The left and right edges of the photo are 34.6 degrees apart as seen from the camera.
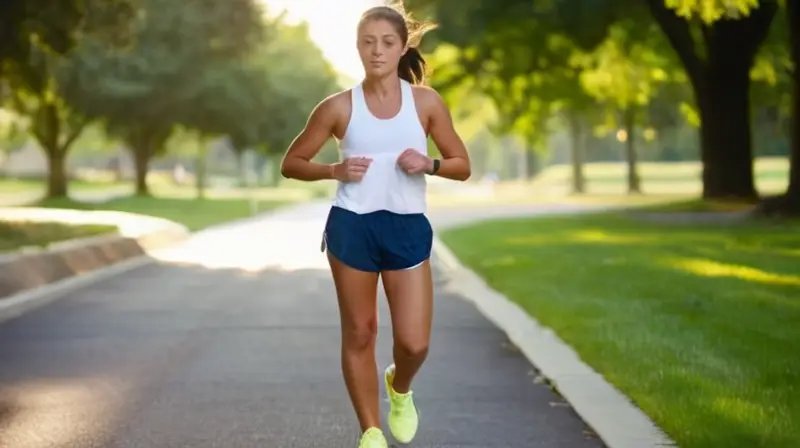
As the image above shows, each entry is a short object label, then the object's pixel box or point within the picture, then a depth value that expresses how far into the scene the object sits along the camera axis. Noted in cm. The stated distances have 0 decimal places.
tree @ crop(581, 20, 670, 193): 3772
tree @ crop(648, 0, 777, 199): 2969
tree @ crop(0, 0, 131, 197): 2280
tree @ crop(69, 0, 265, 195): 4456
